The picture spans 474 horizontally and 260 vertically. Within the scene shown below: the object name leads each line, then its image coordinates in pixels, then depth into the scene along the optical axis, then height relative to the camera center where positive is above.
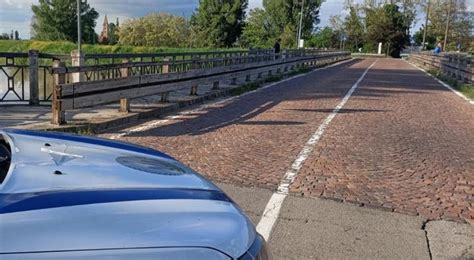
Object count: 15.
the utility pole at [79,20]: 12.93 +0.50
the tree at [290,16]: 82.94 +5.69
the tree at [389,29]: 87.75 +4.46
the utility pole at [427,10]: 74.00 +7.19
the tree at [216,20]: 79.00 +3.98
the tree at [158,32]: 84.06 +1.83
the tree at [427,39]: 91.79 +3.32
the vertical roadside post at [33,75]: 10.66 -0.84
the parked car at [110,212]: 1.51 -0.59
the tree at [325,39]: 85.44 +2.14
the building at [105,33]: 109.14 +1.64
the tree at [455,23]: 84.86 +5.92
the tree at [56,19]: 84.75 +3.16
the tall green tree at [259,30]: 87.06 +3.06
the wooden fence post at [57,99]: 8.23 -1.03
